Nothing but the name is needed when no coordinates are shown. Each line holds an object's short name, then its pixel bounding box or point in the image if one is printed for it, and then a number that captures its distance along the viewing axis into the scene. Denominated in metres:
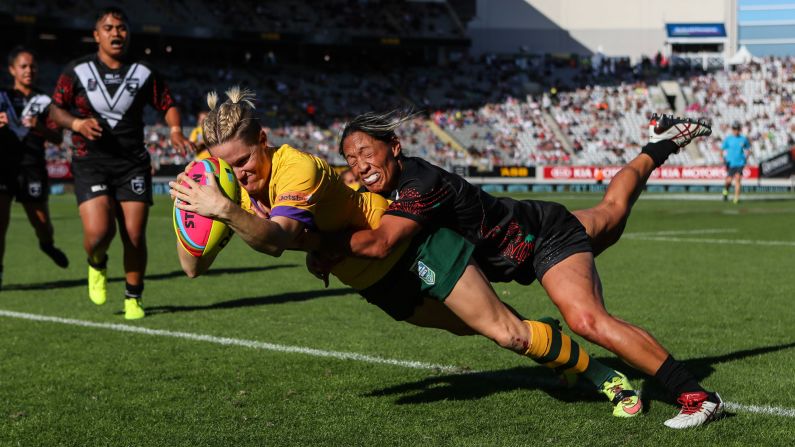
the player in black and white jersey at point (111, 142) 8.82
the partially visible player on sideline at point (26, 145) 10.98
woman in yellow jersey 4.73
